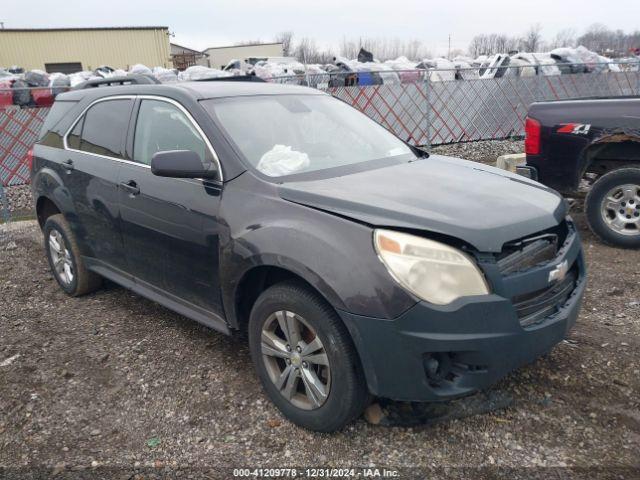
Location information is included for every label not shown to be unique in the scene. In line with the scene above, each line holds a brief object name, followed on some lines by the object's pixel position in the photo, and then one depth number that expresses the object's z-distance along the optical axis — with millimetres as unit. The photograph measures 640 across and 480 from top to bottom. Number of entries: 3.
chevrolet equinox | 2293
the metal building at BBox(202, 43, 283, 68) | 51812
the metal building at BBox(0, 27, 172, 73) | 35469
